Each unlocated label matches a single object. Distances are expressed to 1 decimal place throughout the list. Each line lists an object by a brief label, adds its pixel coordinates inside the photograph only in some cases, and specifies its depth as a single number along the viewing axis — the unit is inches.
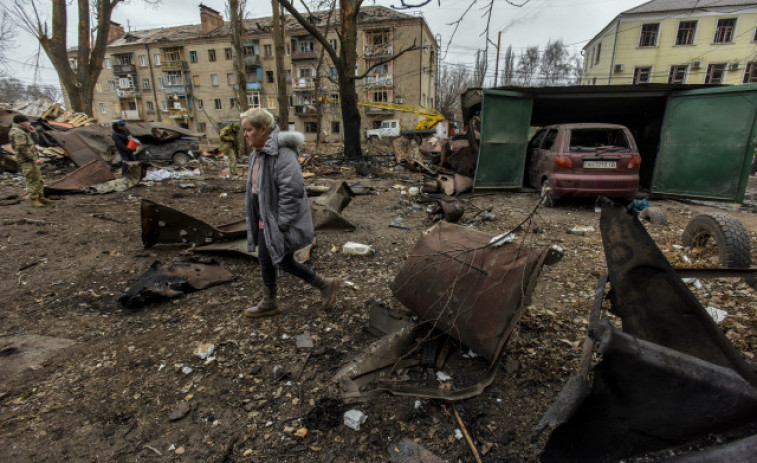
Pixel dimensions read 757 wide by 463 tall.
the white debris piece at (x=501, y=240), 82.1
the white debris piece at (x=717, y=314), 102.7
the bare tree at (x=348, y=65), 400.2
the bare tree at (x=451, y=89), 1408.7
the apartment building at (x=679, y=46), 957.8
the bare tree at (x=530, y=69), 1139.6
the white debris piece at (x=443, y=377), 85.2
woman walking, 99.7
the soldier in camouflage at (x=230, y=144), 406.0
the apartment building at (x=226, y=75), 1362.0
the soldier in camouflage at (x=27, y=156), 250.8
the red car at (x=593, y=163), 228.4
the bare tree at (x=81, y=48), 483.5
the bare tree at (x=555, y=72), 1323.8
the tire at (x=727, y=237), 124.3
